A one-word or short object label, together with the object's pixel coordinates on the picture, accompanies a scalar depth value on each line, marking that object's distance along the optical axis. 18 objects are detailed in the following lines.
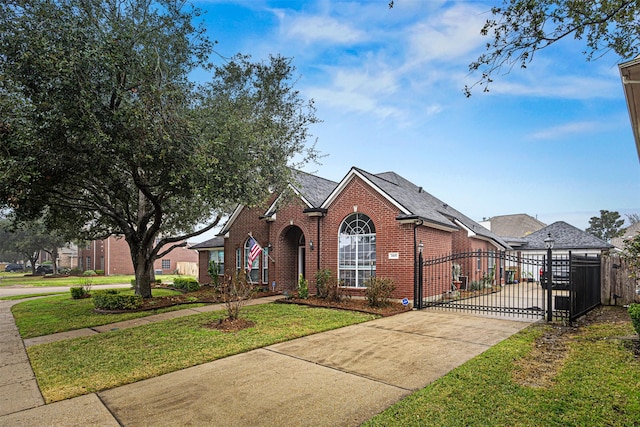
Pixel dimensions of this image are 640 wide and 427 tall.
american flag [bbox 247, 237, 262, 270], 15.64
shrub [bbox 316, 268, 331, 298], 14.07
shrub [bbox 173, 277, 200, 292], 20.15
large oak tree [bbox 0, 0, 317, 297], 7.37
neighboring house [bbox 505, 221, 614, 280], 24.96
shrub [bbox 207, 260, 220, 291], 20.77
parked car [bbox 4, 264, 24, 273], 62.64
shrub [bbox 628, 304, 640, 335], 6.87
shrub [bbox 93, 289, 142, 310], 12.47
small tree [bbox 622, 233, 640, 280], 7.00
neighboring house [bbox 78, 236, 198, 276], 45.00
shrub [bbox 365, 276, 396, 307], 12.41
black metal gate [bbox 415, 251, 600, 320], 10.17
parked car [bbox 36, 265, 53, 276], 46.60
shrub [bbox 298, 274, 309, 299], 14.82
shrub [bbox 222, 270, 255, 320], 9.82
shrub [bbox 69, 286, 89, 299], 17.59
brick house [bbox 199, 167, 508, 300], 13.70
